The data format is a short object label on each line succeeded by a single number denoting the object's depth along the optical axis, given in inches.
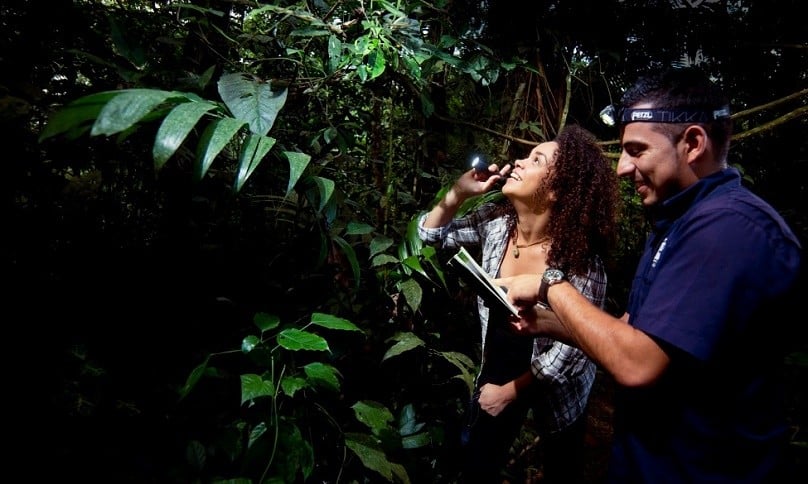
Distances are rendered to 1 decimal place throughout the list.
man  35.8
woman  70.8
